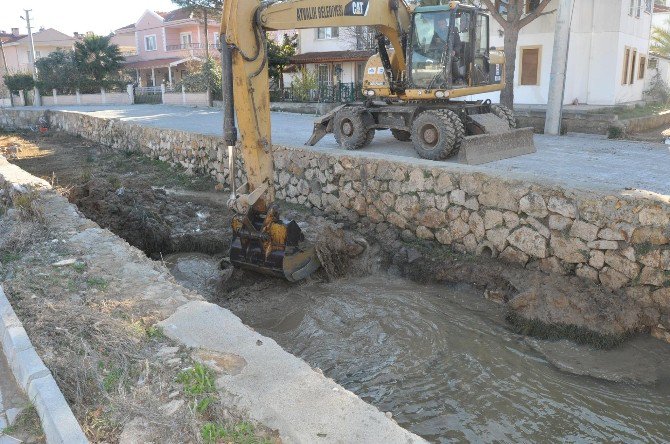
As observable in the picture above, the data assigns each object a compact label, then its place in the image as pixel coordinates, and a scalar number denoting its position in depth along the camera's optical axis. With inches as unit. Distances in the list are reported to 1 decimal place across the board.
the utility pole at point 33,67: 1368.1
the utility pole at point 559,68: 493.7
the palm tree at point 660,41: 955.3
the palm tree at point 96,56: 1365.0
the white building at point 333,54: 1019.3
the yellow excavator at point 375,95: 267.0
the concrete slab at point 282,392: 118.9
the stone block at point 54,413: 111.6
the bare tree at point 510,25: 568.7
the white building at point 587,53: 705.6
